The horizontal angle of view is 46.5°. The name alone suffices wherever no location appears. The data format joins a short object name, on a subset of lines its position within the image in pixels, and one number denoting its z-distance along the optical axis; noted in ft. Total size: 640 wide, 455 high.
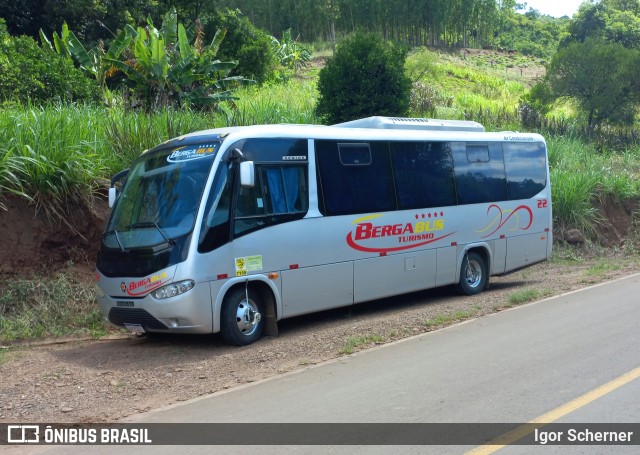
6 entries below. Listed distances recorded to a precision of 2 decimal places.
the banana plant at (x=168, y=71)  62.39
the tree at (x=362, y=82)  64.95
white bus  33.06
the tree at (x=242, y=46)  107.14
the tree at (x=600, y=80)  107.55
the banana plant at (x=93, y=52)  69.05
